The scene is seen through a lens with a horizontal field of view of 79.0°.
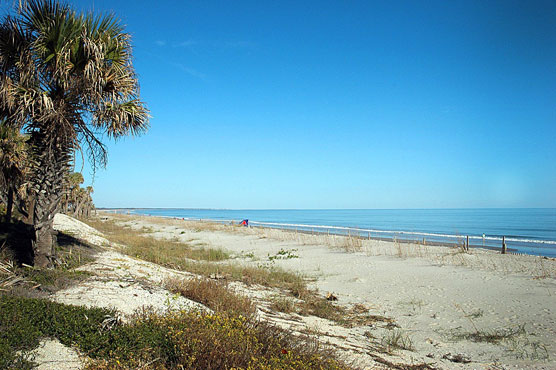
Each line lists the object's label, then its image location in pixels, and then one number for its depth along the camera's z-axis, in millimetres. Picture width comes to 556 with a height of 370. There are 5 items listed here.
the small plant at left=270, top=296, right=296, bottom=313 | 8188
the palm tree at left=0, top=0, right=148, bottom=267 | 7359
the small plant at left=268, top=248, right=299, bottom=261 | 20000
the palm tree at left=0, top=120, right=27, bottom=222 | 12492
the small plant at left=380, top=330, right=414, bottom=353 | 6348
